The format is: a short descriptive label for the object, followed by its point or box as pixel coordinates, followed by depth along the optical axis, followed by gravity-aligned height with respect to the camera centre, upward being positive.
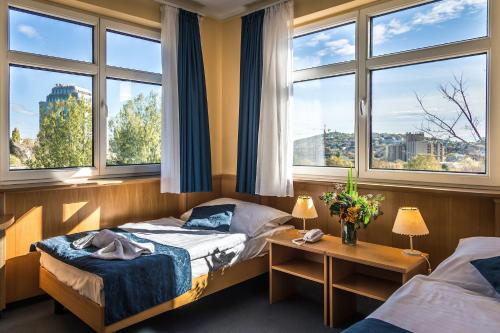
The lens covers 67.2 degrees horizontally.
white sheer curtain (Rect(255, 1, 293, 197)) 3.40 +0.49
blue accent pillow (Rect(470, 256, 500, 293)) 1.78 -0.53
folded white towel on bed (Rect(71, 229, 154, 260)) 2.41 -0.57
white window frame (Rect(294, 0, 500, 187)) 2.50 +0.58
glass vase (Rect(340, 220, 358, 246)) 2.77 -0.53
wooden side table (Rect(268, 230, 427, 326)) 2.41 -0.83
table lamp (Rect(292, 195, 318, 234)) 3.04 -0.39
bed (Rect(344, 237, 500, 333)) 1.48 -0.64
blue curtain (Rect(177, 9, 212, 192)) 3.67 +0.49
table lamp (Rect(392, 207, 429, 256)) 2.42 -0.41
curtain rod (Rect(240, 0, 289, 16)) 3.47 +1.47
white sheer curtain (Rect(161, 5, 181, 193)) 3.53 +0.48
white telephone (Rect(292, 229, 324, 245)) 2.83 -0.58
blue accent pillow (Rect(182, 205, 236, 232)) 3.28 -0.51
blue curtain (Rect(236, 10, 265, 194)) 3.65 +0.62
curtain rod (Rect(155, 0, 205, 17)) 3.54 +1.50
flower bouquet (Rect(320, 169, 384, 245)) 2.69 -0.35
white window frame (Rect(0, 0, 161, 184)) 2.83 +0.77
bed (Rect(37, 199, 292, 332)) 2.21 -0.74
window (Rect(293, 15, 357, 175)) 3.25 +0.57
